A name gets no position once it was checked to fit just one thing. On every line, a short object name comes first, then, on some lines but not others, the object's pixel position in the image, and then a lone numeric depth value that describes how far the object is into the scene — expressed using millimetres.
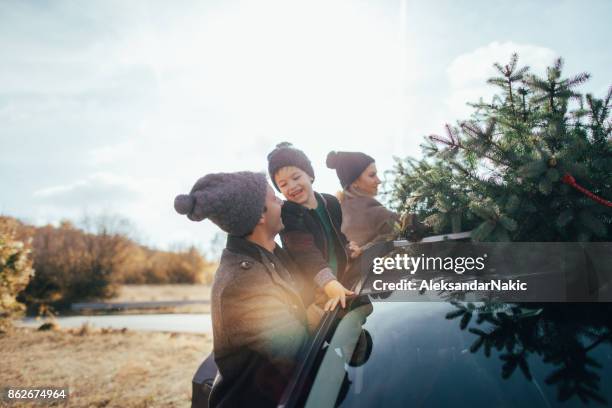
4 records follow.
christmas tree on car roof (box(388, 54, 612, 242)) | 1815
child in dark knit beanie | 2311
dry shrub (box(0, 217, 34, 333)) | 8938
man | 1515
